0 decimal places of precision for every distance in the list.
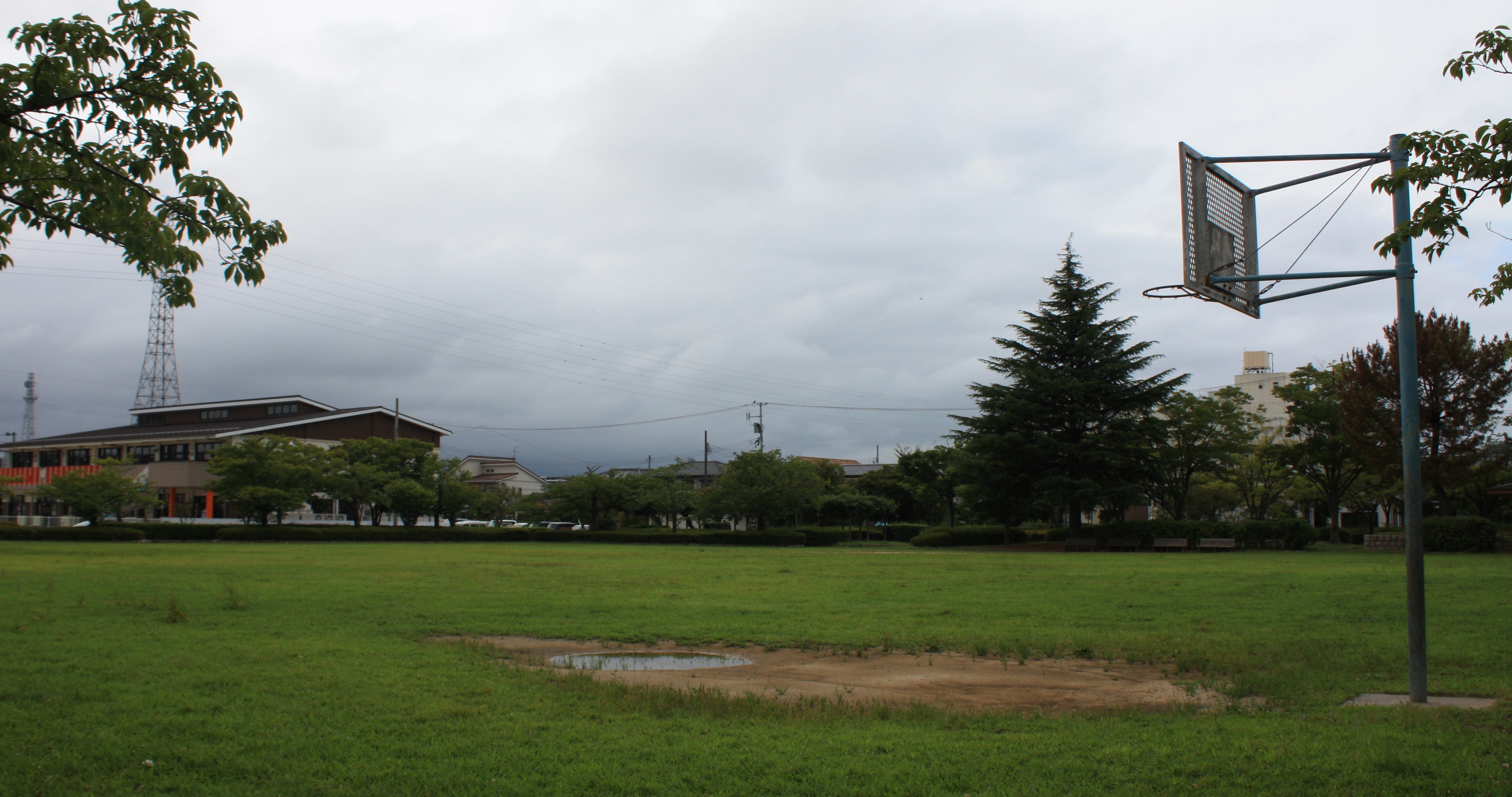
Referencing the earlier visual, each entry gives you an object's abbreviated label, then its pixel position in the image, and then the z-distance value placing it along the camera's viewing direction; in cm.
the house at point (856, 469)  11231
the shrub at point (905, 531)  6575
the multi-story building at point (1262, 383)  8719
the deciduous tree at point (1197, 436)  4738
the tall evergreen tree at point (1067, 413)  4631
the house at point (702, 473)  10634
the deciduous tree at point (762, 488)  5969
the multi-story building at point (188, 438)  6800
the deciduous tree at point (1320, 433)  4488
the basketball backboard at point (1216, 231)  950
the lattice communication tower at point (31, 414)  10131
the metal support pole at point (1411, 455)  804
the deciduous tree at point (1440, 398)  3762
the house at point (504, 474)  10375
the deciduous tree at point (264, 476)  5097
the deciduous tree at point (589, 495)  6319
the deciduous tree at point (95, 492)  4794
